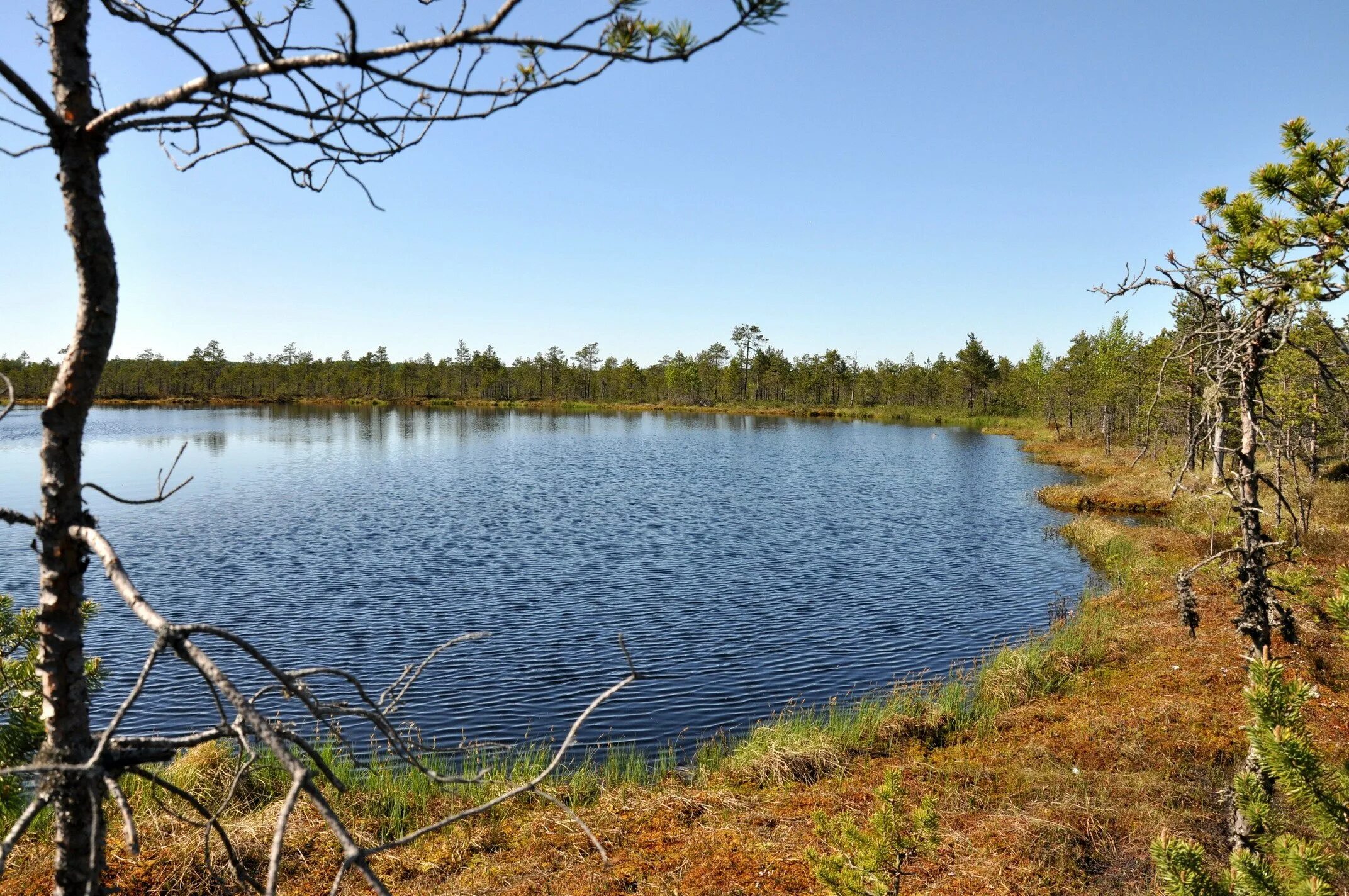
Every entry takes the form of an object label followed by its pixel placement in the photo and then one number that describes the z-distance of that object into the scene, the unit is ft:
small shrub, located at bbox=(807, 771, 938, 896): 13.44
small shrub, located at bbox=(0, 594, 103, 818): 10.66
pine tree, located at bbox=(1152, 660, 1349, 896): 9.12
